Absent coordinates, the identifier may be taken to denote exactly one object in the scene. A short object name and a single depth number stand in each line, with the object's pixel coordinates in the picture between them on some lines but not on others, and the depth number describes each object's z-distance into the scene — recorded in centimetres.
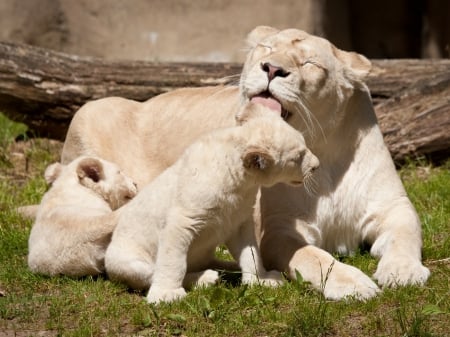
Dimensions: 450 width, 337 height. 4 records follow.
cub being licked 916
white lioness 1000
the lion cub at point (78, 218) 1038
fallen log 1498
